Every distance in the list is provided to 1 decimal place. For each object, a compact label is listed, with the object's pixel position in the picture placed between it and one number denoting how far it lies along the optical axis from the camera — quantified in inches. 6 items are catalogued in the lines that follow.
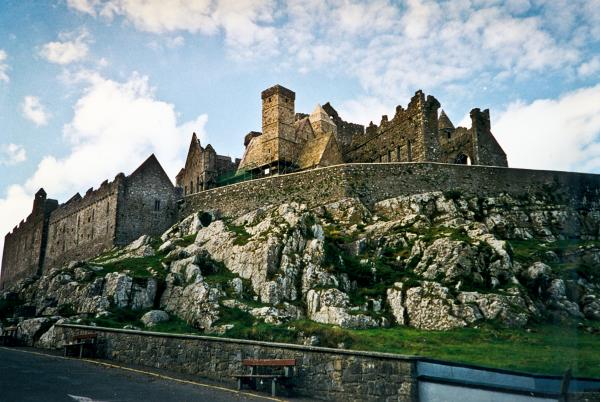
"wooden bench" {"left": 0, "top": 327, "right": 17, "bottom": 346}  1234.6
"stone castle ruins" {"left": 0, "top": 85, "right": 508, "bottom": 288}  2100.1
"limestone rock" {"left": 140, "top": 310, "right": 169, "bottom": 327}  1232.0
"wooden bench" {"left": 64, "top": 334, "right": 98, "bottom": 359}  969.5
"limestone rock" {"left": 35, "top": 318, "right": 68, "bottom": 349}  1128.8
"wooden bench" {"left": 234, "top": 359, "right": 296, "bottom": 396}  695.7
